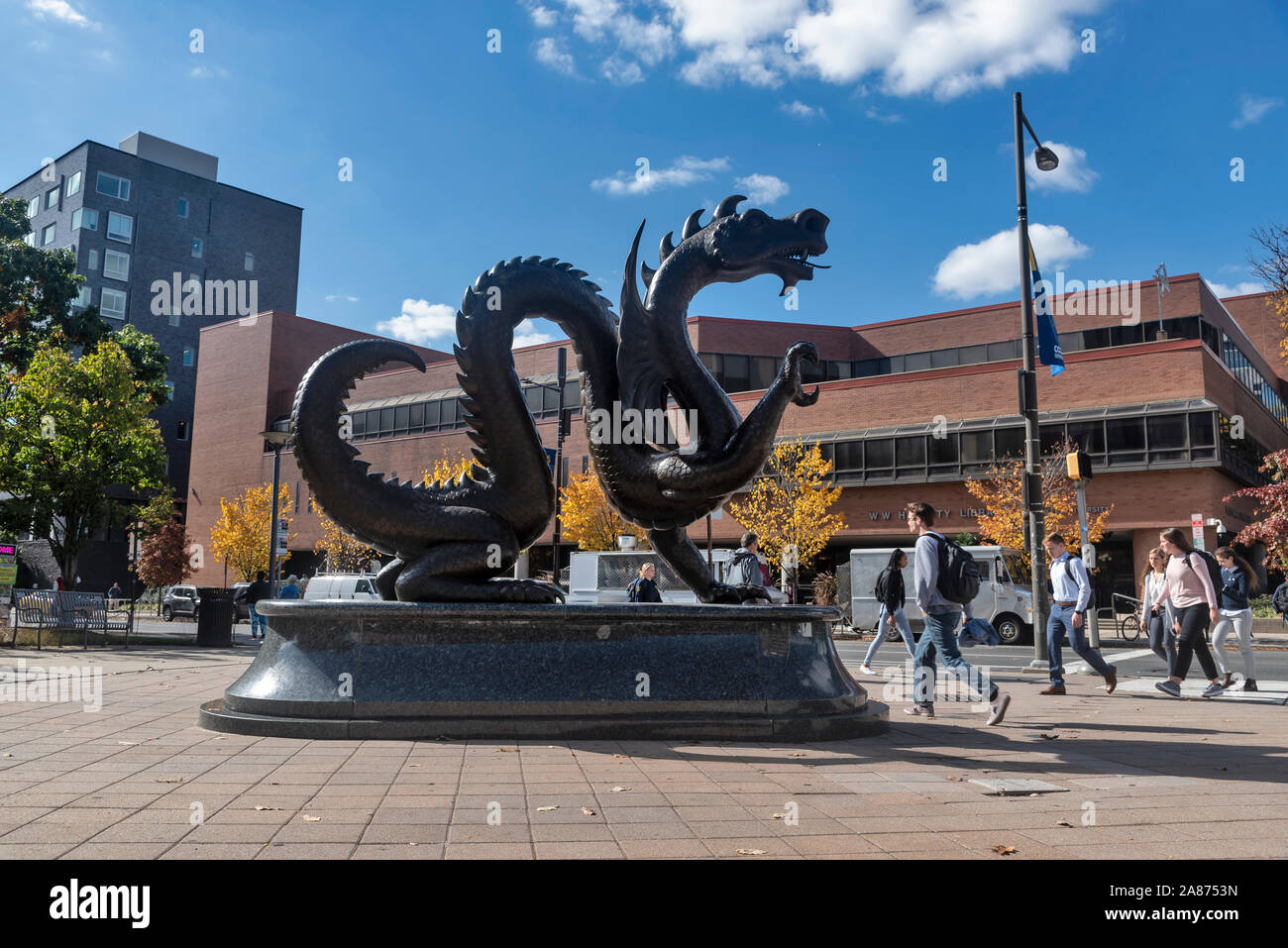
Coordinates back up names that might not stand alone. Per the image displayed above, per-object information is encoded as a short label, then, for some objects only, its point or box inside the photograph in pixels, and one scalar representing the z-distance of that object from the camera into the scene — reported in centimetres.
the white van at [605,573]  2422
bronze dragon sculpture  707
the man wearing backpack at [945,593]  722
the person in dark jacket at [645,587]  1159
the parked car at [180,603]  3628
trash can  1827
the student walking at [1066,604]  959
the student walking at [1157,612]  1065
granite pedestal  623
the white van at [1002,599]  2255
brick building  3136
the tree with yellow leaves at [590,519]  3434
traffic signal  1389
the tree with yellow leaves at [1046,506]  2956
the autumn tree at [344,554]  4462
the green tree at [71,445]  1975
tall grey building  5506
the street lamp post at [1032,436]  1345
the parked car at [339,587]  2633
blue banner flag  1499
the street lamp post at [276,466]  1821
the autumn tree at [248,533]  4594
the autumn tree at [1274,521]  1872
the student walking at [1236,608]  1022
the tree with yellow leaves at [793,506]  3291
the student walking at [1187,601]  938
